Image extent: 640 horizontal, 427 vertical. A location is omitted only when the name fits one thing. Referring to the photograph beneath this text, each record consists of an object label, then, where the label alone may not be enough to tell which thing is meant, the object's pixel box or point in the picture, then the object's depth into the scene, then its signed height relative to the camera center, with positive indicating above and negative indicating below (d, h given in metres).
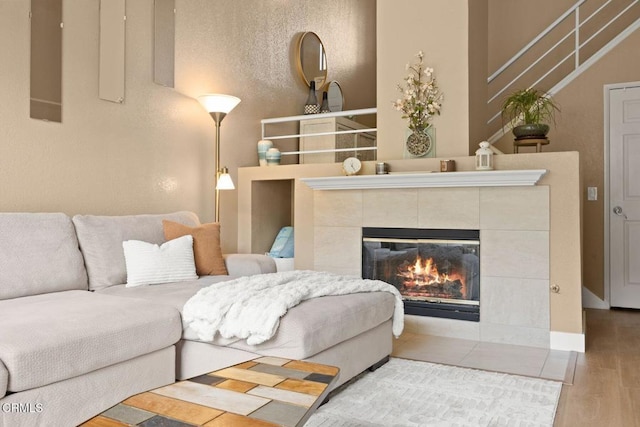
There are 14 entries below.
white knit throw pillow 3.07 -0.31
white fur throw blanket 2.28 -0.43
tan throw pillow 3.45 -0.24
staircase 5.52 +1.87
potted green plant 3.84 +0.77
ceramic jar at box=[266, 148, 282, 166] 4.96 +0.53
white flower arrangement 4.09 +0.93
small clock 4.25 +0.39
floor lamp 4.24 +0.84
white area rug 2.25 -0.91
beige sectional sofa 1.82 -0.49
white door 4.93 +0.14
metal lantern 3.69 +0.40
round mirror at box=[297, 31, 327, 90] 5.79 +1.77
